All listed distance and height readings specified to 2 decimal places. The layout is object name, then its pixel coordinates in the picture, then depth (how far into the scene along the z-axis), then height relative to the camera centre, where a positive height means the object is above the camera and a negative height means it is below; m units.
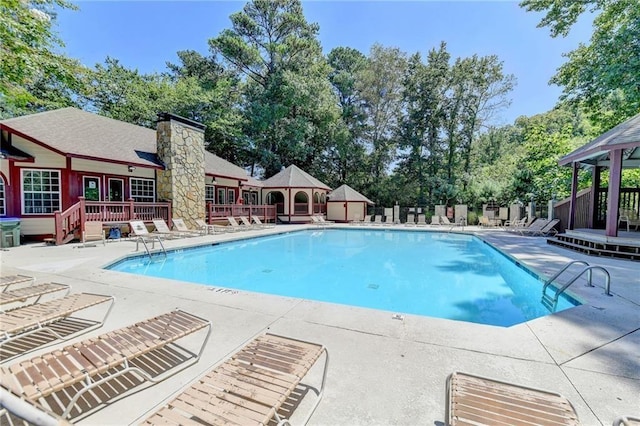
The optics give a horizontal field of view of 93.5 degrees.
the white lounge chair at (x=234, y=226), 15.86 -1.45
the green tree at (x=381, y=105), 29.83 +9.97
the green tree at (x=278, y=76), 26.38 +11.39
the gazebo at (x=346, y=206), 25.58 -0.44
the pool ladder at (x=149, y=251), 9.09 -1.63
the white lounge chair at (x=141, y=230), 10.84 -1.19
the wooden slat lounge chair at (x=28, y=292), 3.61 -1.24
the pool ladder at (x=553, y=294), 4.92 -1.69
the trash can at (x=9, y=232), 9.60 -1.14
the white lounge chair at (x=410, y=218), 24.12 -1.34
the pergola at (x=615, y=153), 8.16 +1.58
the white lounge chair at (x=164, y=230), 12.18 -1.31
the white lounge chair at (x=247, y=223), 17.21 -1.40
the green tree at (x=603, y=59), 11.18 +6.00
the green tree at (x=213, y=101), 25.34 +8.43
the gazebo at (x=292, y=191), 22.93 +0.70
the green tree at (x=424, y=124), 28.01 +7.53
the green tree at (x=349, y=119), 31.31 +8.61
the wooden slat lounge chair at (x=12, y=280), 4.34 -1.27
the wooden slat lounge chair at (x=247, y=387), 1.74 -1.26
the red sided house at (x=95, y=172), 10.70 +1.09
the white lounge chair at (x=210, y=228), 14.25 -1.40
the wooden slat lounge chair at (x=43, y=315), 2.90 -1.24
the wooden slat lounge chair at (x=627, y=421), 1.51 -1.12
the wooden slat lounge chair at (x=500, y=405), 1.74 -1.26
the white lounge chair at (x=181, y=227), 13.08 -1.25
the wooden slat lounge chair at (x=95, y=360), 1.99 -1.26
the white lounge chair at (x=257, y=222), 18.42 -1.40
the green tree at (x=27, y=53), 6.69 +3.47
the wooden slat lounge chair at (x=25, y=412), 1.05 -0.76
